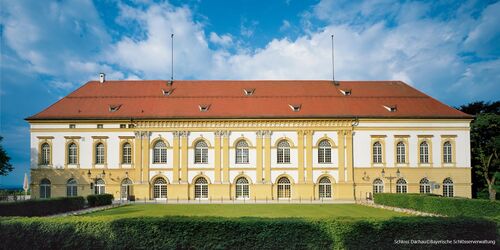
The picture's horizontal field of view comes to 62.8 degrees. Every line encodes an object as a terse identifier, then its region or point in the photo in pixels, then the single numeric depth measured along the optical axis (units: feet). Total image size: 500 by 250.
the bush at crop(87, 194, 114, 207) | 114.01
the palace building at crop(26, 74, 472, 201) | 139.33
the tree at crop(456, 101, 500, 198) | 147.33
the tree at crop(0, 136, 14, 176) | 140.91
